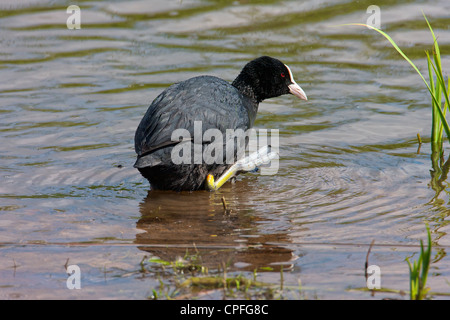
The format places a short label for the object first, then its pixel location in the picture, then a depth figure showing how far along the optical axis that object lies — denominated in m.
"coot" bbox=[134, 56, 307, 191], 9.52
